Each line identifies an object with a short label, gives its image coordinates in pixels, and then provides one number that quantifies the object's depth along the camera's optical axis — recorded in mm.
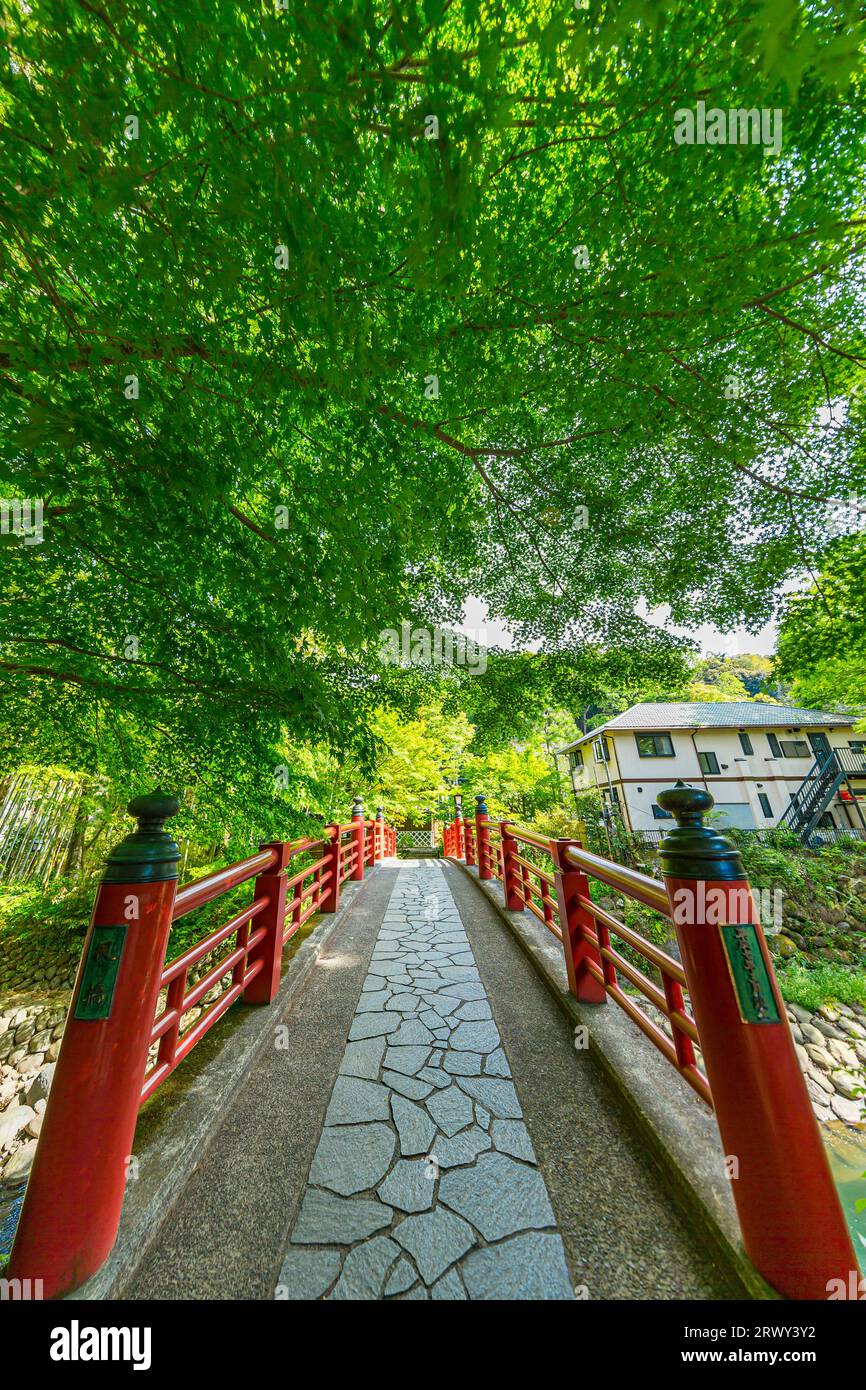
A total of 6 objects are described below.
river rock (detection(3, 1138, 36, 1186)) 3122
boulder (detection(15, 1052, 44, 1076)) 5525
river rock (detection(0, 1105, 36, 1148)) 4004
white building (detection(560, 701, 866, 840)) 17578
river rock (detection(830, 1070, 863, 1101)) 6371
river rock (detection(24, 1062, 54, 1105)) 4602
